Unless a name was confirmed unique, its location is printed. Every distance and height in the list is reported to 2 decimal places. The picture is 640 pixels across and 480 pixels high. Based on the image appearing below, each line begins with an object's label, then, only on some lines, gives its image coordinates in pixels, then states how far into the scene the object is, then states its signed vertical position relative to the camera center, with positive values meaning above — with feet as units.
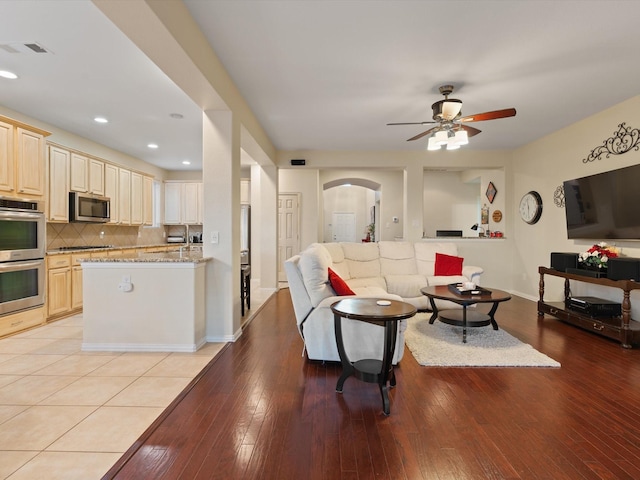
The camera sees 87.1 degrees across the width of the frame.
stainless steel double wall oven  12.03 -0.71
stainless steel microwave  16.31 +1.47
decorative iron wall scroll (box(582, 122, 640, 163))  12.82 +3.84
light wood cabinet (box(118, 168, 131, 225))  19.88 +2.45
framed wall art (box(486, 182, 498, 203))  22.66 +3.19
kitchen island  10.73 -2.15
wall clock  18.36 +1.78
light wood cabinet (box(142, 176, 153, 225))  22.24 +2.46
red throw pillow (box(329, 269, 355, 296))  10.08 -1.45
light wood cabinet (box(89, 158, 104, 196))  17.60 +3.21
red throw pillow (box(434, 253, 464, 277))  16.26 -1.31
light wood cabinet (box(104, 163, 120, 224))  18.75 +2.78
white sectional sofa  9.34 -1.80
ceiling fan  11.91 +4.17
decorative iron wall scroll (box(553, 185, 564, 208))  16.62 +2.11
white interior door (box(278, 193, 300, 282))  24.86 +0.92
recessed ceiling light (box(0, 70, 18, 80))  10.59 +5.16
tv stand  11.02 -2.95
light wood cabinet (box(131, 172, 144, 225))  21.09 +2.38
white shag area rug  9.77 -3.54
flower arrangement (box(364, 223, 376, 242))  33.50 +0.60
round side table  7.41 -2.13
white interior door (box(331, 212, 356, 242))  39.75 +1.50
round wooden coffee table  11.39 -2.22
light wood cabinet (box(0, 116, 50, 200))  12.21 +2.93
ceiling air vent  9.00 +5.15
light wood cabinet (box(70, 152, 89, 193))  16.40 +3.16
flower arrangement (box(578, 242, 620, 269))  12.60 -0.64
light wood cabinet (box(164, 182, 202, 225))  25.18 +2.47
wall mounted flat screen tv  12.56 +1.38
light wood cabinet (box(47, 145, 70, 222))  15.20 +2.40
